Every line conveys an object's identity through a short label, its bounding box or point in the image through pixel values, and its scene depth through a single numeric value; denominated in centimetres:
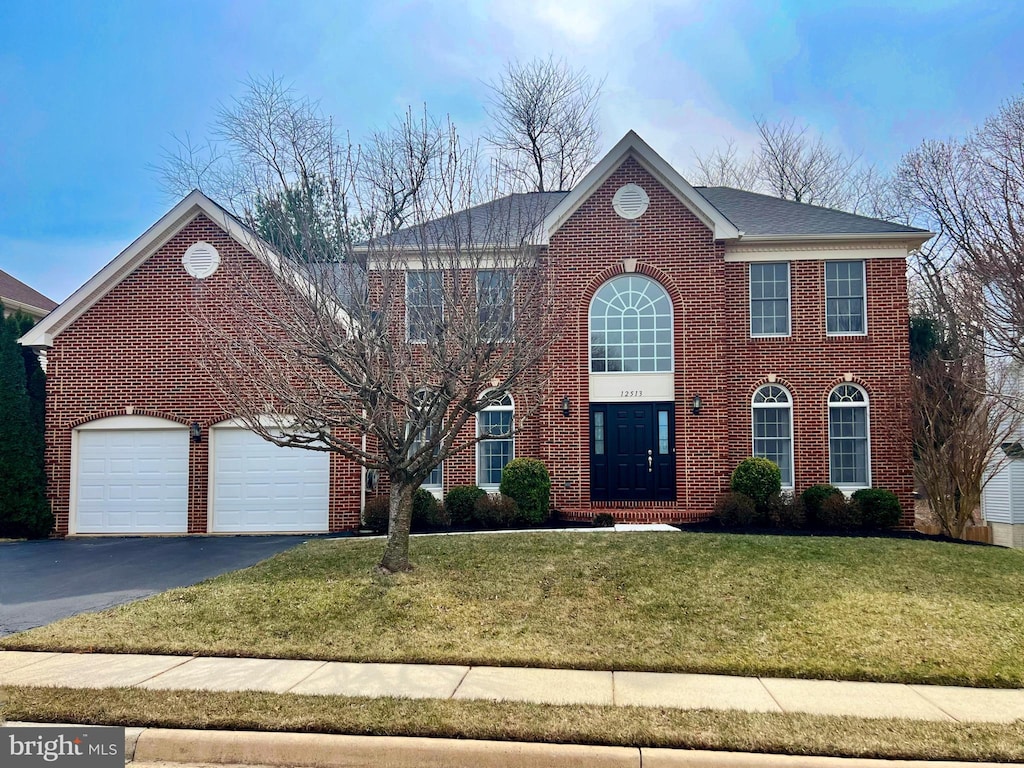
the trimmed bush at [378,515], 1354
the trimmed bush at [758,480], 1380
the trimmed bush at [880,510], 1379
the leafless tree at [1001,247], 874
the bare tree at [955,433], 1437
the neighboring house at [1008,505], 1958
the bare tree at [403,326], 809
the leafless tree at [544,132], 3016
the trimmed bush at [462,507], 1401
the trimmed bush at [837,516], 1351
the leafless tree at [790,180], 3088
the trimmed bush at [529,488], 1384
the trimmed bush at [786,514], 1354
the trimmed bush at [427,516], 1378
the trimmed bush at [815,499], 1377
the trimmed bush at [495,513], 1364
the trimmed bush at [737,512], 1351
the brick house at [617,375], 1423
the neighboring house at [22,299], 2198
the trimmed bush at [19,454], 1385
